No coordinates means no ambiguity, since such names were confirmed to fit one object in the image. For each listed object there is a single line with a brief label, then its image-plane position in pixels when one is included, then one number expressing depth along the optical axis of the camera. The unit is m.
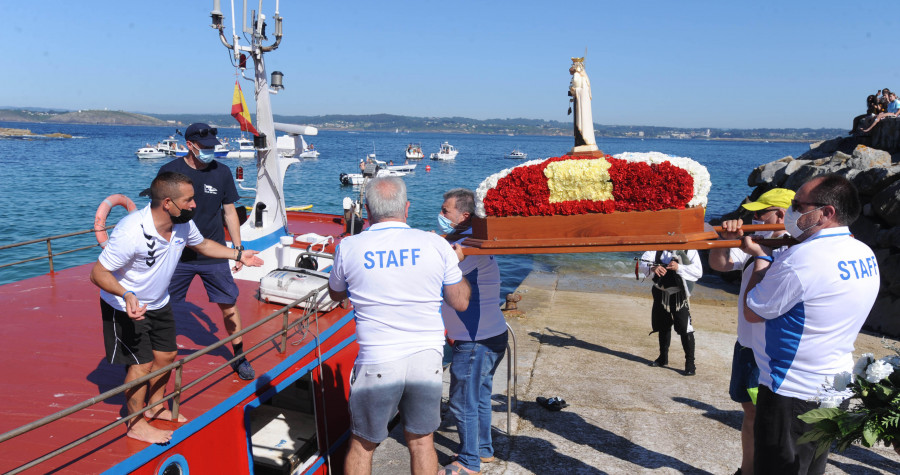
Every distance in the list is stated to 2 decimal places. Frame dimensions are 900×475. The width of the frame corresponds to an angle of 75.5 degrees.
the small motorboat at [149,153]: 75.97
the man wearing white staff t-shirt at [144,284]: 3.74
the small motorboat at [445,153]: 94.09
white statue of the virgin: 4.44
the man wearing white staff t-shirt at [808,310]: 3.10
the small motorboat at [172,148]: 73.75
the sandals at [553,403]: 5.93
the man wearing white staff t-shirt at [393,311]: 3.32
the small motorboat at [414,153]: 85.75
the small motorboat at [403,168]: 63.45
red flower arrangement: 3.81
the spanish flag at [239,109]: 8.65
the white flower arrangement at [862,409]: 2.59
